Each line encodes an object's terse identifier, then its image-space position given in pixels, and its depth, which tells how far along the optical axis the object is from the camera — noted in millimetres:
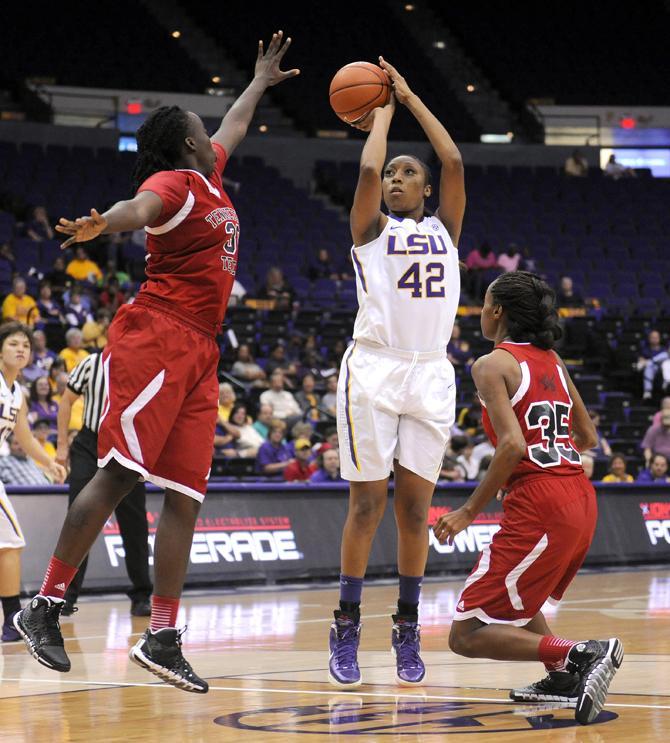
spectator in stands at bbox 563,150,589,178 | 27000
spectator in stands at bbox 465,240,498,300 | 22062
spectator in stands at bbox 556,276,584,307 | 21625
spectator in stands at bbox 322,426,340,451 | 13875
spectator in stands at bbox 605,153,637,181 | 27067
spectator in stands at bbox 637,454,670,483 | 15281
